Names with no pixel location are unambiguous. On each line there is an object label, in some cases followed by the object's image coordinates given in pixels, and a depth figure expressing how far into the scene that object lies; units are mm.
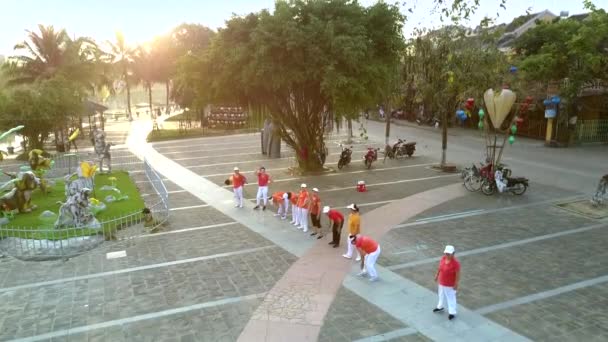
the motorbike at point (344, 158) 24828
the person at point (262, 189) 16917
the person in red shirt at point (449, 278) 9281
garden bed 14367
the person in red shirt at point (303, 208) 14703
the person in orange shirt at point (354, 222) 11984
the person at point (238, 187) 17038
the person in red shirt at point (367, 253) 11031
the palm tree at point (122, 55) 53656
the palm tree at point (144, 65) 55188
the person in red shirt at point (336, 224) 12977
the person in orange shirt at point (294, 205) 15207
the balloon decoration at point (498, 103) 19219
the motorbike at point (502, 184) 19000
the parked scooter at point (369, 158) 24844
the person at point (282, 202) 16016
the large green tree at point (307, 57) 19438
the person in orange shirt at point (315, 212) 14234
